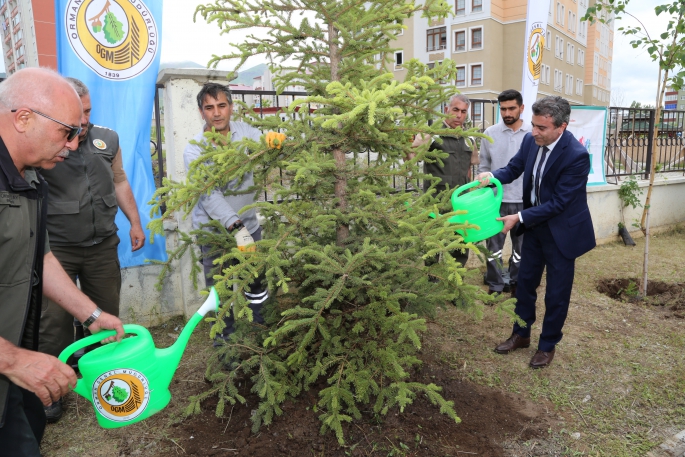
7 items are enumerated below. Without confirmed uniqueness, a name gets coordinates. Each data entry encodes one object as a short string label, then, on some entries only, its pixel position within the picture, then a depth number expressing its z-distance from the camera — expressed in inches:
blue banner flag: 148.5
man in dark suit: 132.5
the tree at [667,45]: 179.5
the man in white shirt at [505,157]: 191.5
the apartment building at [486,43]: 1258.0
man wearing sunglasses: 61.9
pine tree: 88.4
